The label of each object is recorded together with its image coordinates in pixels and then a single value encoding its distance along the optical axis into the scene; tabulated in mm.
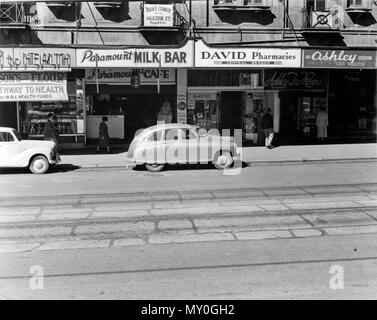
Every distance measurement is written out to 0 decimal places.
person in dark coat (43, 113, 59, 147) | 19719
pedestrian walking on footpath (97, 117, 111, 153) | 21141
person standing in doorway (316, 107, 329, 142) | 24000
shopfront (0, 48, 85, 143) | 19703
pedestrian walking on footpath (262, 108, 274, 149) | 22125
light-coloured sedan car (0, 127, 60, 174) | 16625
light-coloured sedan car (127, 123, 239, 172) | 16812
